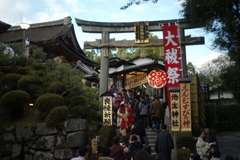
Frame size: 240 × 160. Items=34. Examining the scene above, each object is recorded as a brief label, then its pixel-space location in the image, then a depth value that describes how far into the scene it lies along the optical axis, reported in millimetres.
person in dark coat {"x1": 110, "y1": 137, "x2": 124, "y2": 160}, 7566
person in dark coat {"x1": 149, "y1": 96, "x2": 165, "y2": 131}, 13555
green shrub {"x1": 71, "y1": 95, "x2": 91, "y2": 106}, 12516
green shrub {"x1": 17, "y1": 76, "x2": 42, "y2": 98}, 12291
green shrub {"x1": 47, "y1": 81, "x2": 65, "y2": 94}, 12328
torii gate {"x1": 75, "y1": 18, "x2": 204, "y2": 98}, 17281
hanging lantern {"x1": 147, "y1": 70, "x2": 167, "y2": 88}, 19141
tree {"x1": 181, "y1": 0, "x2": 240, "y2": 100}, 10578
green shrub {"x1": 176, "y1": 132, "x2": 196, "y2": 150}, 12047
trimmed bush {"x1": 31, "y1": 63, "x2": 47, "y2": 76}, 13962
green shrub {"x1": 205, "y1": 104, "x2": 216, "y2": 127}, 18719
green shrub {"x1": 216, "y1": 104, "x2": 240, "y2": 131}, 19797
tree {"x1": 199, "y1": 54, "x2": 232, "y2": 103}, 32294
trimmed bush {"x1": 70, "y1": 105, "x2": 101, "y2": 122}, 11742
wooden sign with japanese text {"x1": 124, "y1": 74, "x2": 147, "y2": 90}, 21377
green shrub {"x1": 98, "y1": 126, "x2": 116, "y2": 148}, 12141
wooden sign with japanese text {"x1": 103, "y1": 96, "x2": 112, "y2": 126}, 13898
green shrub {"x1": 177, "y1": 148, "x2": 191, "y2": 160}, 10886
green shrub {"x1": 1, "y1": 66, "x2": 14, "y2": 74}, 14544
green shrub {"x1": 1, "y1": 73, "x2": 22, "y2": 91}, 12820
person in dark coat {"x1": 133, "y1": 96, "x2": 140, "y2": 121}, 14586
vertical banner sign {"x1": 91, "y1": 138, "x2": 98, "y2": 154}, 11594
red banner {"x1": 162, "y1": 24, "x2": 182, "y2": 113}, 16344
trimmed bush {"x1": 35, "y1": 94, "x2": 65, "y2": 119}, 11250
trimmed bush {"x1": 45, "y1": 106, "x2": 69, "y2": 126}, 10703
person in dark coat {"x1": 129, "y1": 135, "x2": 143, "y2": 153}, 7926
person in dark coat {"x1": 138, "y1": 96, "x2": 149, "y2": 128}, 14156
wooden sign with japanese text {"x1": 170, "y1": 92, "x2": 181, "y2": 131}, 13430
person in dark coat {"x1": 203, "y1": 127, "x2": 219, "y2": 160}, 9022
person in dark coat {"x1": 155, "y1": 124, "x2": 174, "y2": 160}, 8619
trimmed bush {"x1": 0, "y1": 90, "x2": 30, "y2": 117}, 11234
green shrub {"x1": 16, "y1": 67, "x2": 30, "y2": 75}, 14552
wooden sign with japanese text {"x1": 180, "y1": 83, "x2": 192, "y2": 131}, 13422
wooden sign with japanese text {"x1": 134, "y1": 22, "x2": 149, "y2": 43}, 17719
